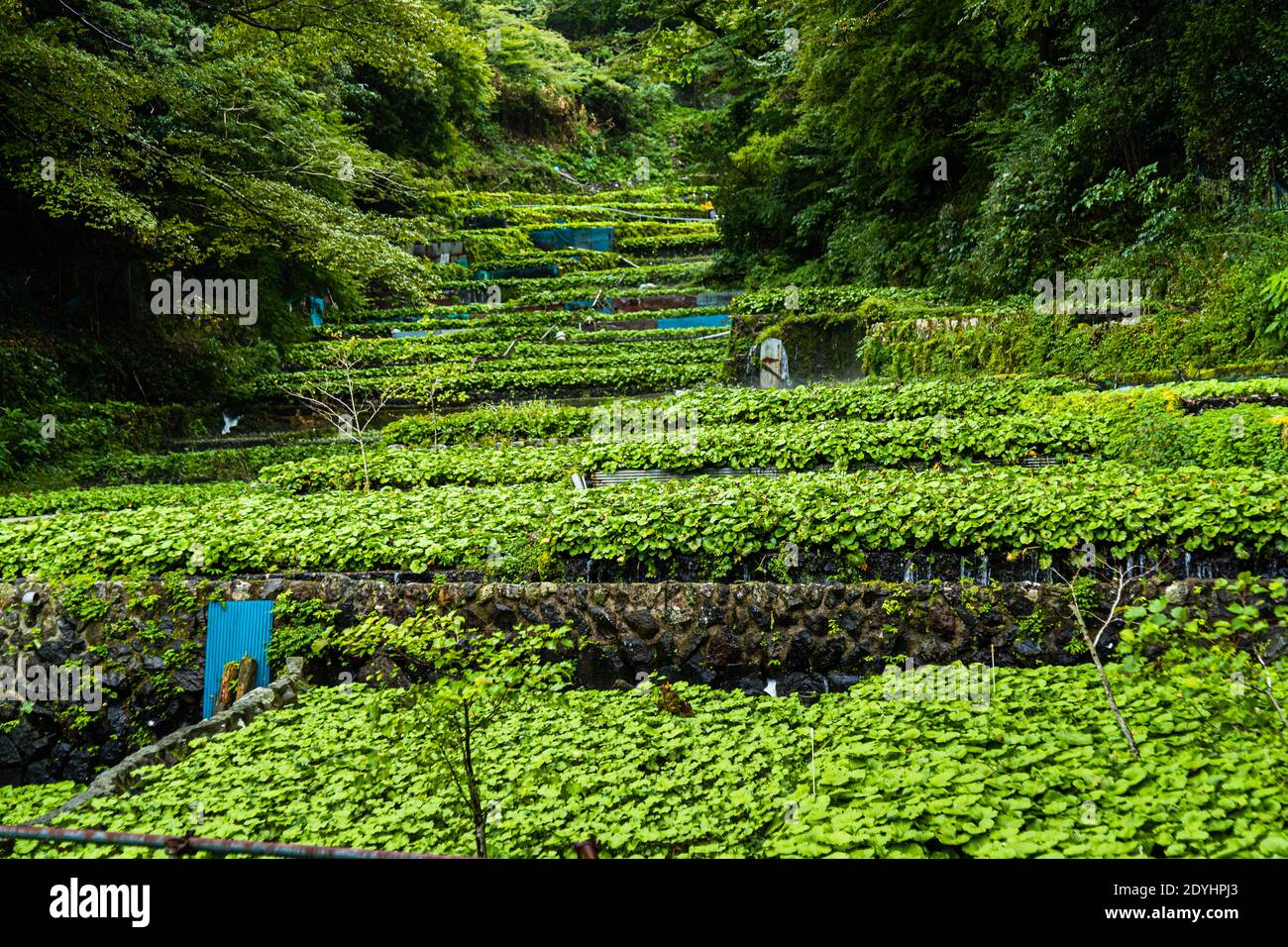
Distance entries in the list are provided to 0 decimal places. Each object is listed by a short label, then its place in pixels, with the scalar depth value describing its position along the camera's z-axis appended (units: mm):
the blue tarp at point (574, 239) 33188
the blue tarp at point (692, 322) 22156
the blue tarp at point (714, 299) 23703
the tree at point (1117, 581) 5883
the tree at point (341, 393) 16692
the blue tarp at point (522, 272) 29609
